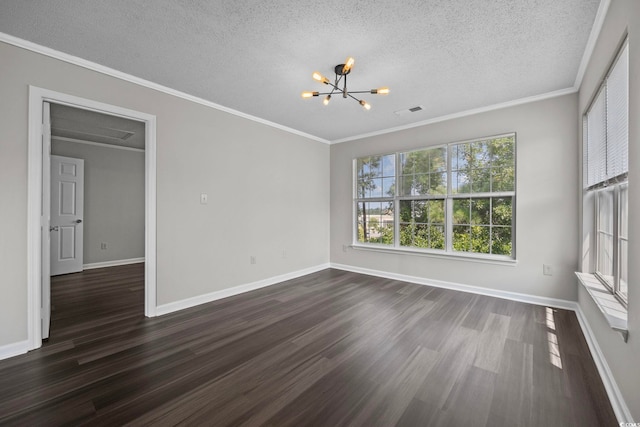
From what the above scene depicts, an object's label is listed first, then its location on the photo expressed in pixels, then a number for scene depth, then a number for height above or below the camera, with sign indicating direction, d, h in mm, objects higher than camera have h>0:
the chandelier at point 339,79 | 2373 +1371
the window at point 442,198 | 3775 +276
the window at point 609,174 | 1824 +350
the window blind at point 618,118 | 1745 +697
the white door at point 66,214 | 4984 -24
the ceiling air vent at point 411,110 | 3803 +1533
